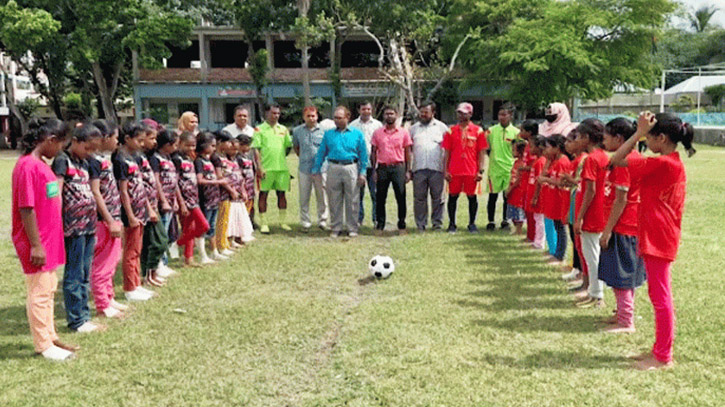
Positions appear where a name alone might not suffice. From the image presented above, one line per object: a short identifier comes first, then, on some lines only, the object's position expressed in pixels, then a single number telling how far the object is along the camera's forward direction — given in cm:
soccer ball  647
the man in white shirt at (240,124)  891
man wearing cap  898
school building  3788
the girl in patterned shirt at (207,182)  718
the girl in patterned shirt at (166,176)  620
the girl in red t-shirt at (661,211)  388
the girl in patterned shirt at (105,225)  495
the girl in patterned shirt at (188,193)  673
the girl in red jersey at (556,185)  654
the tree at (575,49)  2967
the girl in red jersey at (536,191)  741
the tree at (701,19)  6425
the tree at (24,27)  2730
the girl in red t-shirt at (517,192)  839
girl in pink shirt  409
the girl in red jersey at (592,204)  506
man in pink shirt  905
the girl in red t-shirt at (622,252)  467
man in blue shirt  877
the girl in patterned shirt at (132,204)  550
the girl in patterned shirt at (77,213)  460
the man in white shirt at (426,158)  913
